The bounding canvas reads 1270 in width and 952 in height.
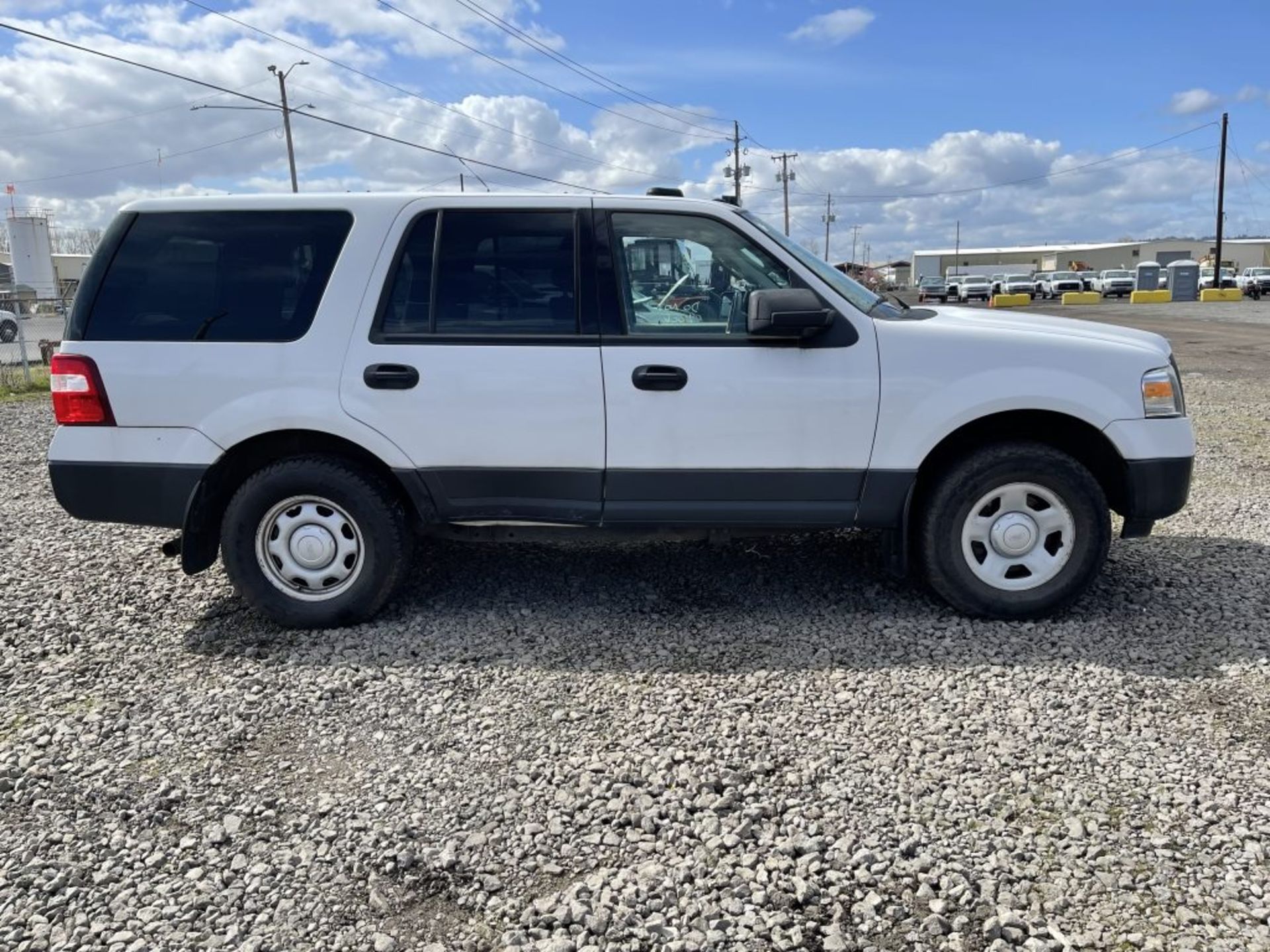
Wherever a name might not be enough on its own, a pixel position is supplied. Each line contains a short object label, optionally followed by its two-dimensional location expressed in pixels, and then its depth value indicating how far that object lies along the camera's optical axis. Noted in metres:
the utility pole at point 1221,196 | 52.62
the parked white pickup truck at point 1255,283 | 48.84
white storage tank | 42.97
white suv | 4.25
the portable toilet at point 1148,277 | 55.00
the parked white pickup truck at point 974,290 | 52.91
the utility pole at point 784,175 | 72.88
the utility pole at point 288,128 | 36.41
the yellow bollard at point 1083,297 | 49.59
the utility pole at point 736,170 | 57.69
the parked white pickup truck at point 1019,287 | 53.53
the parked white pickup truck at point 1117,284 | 55.03
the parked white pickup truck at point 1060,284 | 56.44
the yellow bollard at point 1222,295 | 46.58
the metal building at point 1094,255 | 100.50
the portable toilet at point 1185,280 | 48.88
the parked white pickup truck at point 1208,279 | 55.62
